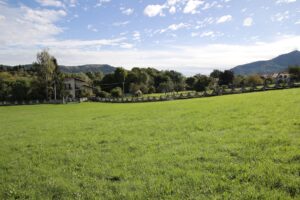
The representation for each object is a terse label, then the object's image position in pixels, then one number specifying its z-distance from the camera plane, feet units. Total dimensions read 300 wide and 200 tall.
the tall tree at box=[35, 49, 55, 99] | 241.14
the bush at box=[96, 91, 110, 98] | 263.64
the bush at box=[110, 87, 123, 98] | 262.47
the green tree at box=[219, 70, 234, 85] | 291.79
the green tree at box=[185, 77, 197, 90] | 354.58
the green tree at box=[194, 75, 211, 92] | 281.04
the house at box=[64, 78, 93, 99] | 277.64
